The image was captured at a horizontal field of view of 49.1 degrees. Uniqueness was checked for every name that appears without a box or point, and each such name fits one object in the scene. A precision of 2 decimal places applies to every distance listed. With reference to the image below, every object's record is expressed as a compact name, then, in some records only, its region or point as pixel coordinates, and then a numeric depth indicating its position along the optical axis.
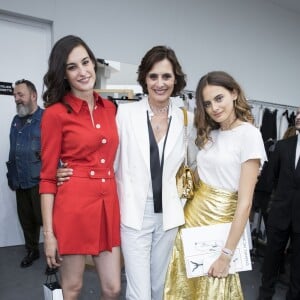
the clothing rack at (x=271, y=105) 5.02
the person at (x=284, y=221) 2.41
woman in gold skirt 1.44
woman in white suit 1.57
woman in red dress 1.43
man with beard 3.08
